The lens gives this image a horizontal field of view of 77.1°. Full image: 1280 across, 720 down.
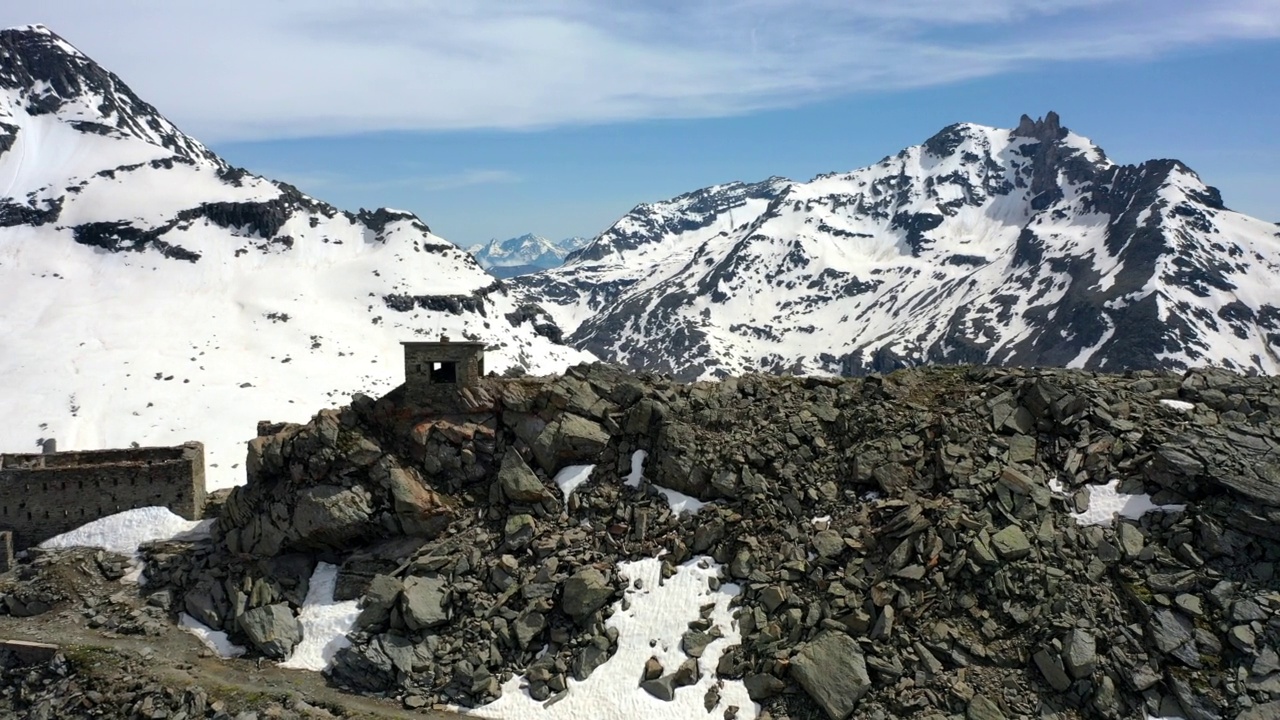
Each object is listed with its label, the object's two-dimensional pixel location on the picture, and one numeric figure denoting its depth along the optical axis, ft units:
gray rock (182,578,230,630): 134.82
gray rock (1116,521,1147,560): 111.96
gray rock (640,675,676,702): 110.11
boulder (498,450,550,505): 138.51
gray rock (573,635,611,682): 115.65
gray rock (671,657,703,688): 111.65
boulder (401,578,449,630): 122.62
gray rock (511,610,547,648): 119.65
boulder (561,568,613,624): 121.80
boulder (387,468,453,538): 137.18
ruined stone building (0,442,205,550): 152.97
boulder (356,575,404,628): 125.39
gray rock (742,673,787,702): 108.17
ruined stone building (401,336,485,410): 146.20
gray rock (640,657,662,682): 112.68
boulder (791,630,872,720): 104.83
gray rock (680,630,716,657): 114.93
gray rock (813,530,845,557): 121.70
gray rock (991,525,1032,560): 113.19
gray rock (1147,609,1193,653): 102.12
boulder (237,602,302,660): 126.52
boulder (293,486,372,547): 137.39
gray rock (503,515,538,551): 132.77
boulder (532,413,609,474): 142.92
